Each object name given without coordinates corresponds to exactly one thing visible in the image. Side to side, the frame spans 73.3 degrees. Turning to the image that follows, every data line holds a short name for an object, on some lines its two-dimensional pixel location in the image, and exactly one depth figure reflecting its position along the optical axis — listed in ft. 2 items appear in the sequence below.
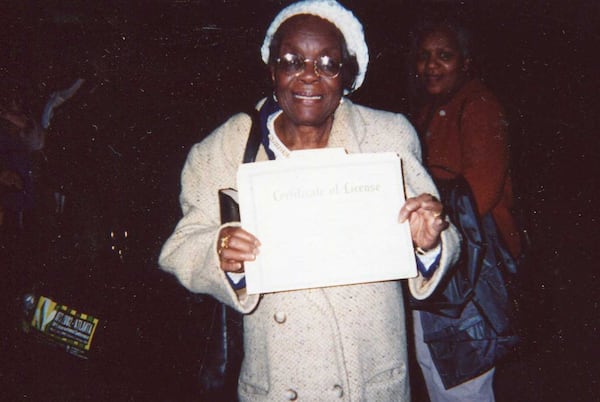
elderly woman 4.67
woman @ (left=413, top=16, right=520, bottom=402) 6.08
